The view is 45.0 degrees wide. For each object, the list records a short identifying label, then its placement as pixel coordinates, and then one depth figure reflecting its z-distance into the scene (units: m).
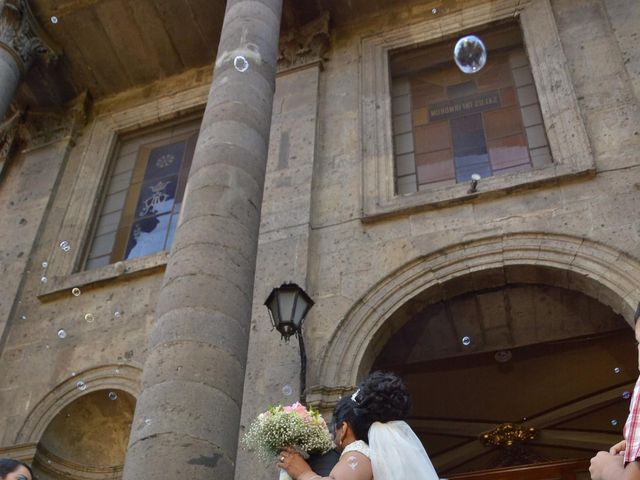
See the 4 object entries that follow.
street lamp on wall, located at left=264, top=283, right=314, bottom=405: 6.89
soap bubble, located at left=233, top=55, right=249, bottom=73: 7.78
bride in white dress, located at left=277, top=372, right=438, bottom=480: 3.61
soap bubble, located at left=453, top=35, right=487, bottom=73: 9.60
